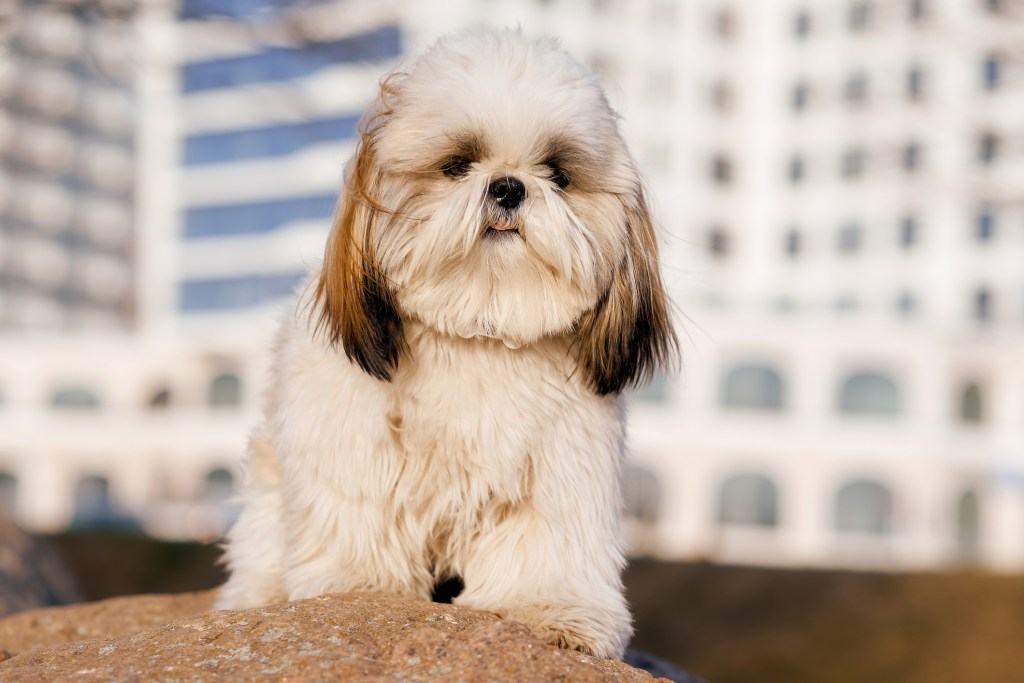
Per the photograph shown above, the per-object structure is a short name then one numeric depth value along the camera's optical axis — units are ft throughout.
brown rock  9.12
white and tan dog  11.38
